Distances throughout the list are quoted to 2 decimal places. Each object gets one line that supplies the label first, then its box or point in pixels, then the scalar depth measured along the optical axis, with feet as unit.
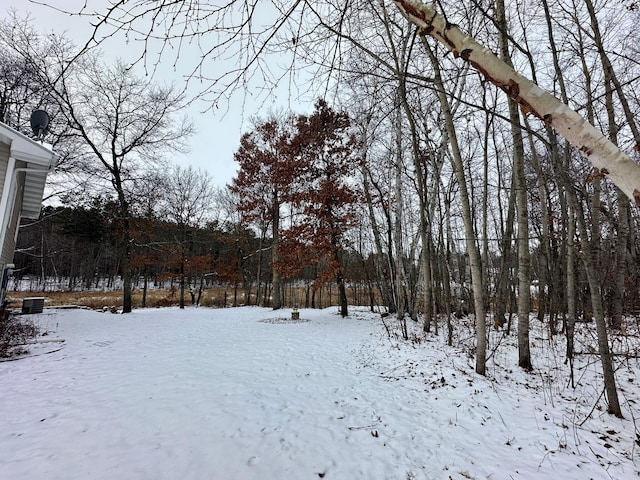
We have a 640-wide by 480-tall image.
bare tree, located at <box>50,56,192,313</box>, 38.32
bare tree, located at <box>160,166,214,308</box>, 60.08
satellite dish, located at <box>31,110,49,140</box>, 23.65
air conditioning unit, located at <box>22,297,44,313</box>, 32.68
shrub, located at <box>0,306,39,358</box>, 17.29
